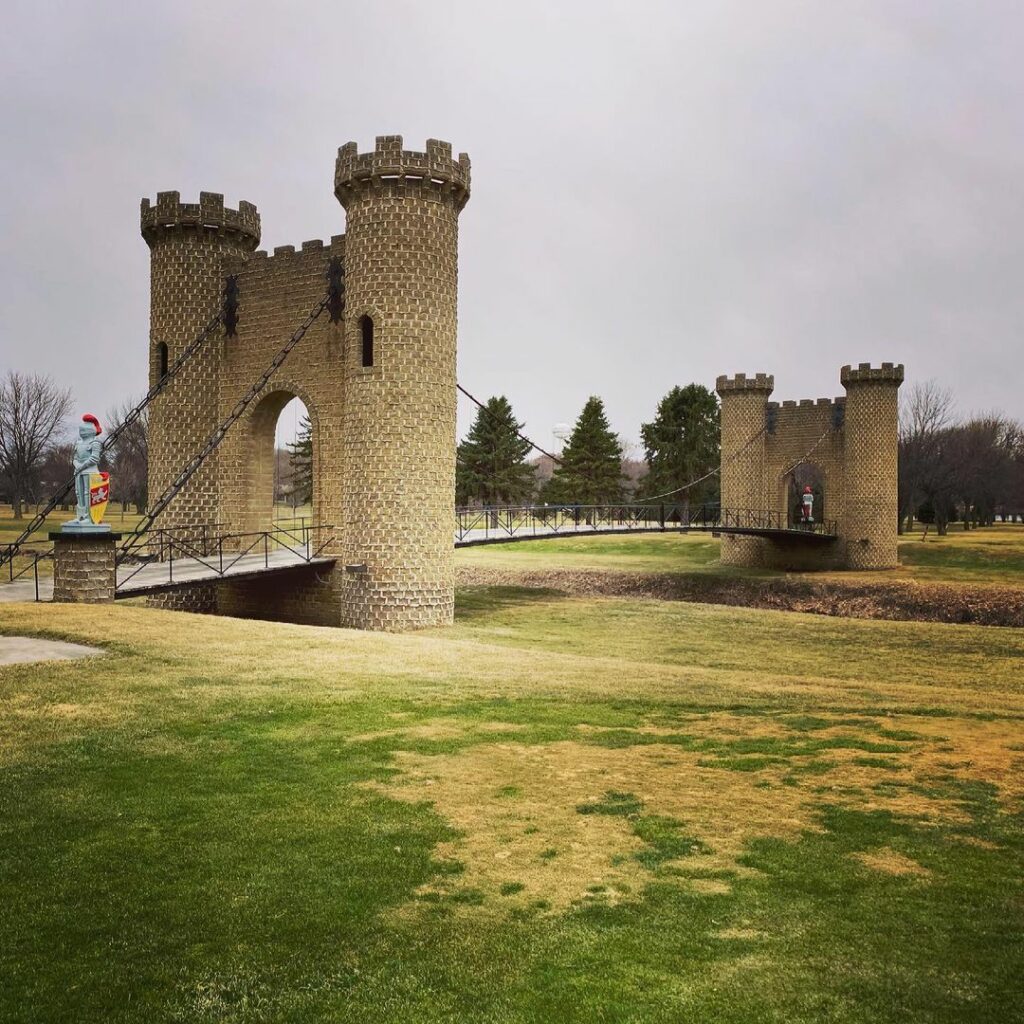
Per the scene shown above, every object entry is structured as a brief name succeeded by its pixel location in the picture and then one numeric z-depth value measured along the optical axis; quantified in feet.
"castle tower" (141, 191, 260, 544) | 75.36
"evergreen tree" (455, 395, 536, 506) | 194.39
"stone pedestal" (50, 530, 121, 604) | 51.37
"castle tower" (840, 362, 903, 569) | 115.96
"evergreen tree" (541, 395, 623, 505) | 190.29
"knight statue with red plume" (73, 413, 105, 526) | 51.26
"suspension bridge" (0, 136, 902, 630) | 63.26
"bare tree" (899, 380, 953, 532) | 153.99
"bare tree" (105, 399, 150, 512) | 173.99
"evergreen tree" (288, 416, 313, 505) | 184.87
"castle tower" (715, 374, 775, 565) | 125.18
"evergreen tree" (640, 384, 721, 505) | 183.93
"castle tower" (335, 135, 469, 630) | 63.26
